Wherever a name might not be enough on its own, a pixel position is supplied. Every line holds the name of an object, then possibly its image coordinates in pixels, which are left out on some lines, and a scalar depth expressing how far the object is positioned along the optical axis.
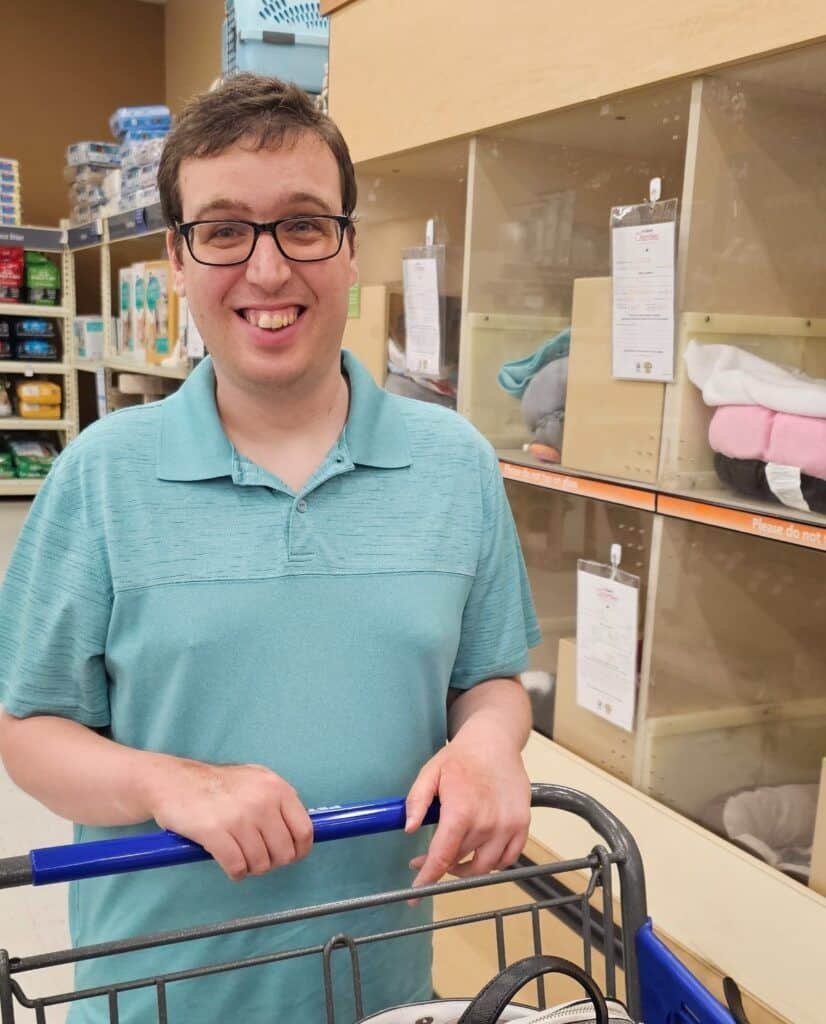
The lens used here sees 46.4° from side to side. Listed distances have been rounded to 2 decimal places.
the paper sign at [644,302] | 1.66
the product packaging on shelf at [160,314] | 4.18
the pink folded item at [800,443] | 1.47
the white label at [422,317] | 2.38
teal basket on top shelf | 3.04
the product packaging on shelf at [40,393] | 6.59
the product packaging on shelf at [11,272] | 6.50
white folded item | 1.51
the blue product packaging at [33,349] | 6.66
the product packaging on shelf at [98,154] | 5.83
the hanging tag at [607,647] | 1.83
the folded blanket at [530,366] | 2.10
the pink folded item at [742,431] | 1.57
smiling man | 0.93
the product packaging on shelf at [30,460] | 6.57
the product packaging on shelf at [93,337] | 6.07
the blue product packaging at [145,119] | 5.19
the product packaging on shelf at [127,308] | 4.75
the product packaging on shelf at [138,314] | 4.54
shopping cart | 0.68
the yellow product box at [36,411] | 6.64
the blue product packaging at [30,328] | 6.68
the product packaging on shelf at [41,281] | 6.60
